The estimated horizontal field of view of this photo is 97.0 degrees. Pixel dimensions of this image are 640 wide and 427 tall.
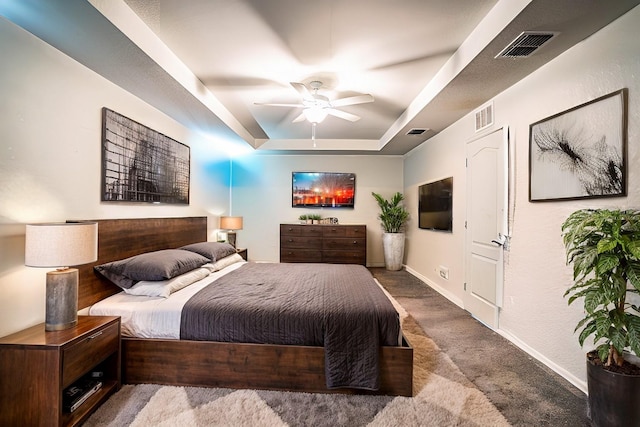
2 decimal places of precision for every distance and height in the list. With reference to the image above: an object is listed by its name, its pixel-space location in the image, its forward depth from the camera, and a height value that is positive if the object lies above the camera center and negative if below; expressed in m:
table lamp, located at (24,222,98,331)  1.67 -0.27
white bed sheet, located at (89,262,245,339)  2.12 -0.76
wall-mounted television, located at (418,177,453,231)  4.19 +0.19
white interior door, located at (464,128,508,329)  2.96 -0.09
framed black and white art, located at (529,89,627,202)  1.82 +0.49
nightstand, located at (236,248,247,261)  4.90 -0.67
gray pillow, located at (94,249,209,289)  2.36 -0.47
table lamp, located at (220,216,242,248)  4.97 -0.14
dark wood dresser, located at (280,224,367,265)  5.68 -0.55
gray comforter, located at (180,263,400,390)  1.93 -0.77
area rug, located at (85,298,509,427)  1.72 -1.25
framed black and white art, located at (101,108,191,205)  2.58 +0.54
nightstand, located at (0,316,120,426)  1.54 -0.91
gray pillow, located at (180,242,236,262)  3.43 -0.44
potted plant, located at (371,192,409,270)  5.80 -0.29
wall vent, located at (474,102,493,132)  3.15 +1.17
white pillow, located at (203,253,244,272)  3.27 -0.60
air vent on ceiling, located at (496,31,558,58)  1.99 +1.29
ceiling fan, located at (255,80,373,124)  2.93 +1.23
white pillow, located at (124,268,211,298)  2.31 -0.61
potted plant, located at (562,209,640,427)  1.48 -0.53
